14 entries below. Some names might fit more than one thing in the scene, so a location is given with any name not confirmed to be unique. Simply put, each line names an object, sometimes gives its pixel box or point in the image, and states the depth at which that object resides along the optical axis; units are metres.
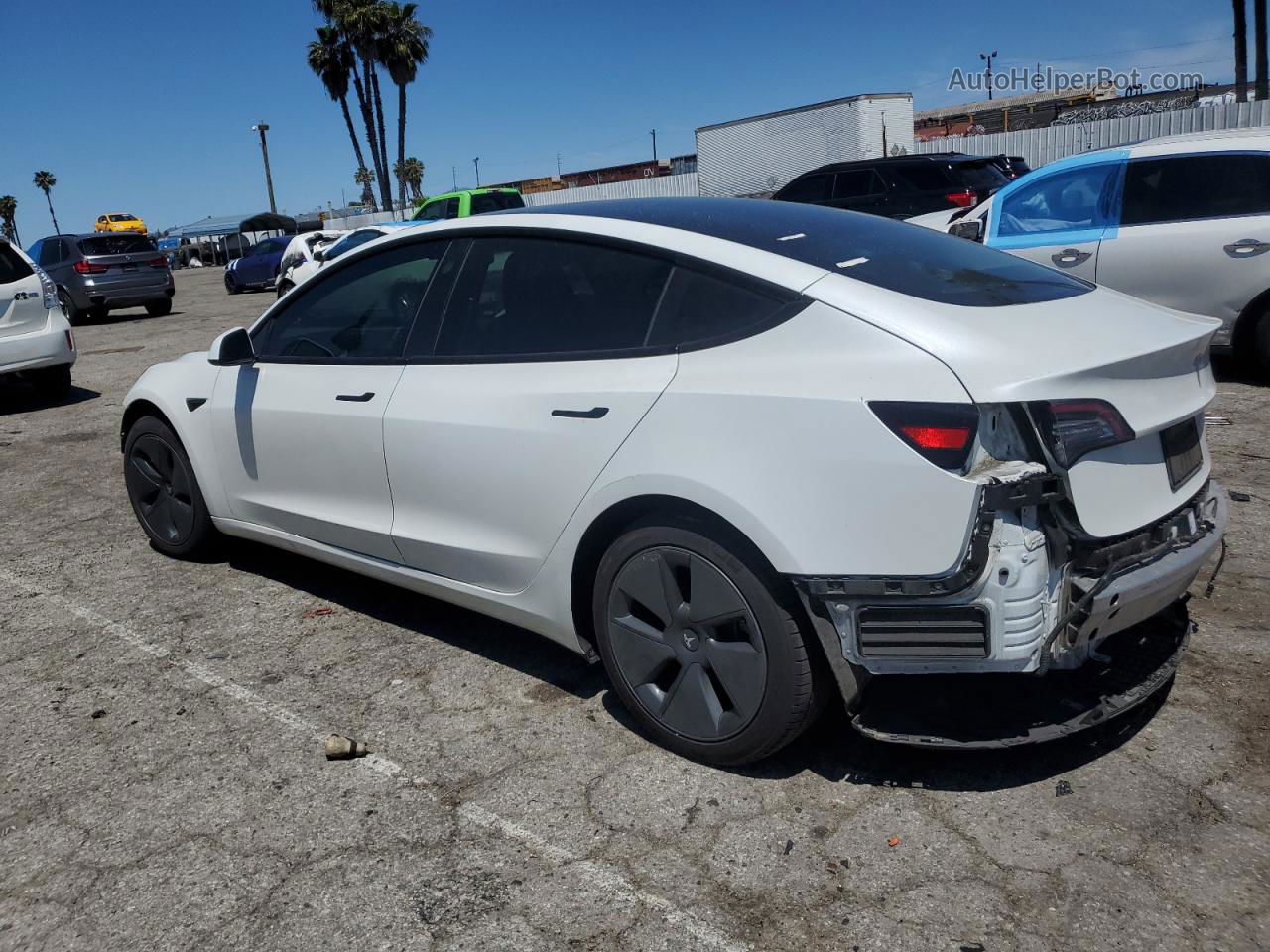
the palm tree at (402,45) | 49.66
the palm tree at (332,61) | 50.84
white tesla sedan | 2.50
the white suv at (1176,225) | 6.72
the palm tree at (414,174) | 76.94
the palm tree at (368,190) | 52.22
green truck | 18.67
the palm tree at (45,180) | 103.56
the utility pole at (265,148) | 64.06
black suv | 14.41
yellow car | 53.41
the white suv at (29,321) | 9.77
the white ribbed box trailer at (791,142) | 25.38
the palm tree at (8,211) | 95.44
